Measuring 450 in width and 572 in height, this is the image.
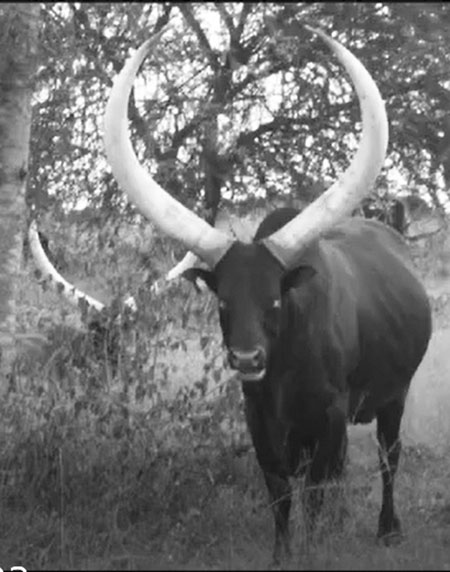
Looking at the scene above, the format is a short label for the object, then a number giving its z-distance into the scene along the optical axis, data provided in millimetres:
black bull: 7094
